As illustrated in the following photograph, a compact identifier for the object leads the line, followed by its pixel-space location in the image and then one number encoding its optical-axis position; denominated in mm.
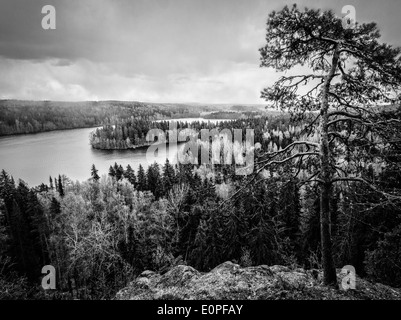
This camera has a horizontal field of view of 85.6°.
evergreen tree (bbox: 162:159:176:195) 44650
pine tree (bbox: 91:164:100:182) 55275
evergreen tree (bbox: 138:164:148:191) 49131
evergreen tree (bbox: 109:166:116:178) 56044
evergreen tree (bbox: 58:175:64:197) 43625
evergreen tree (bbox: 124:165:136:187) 50612
